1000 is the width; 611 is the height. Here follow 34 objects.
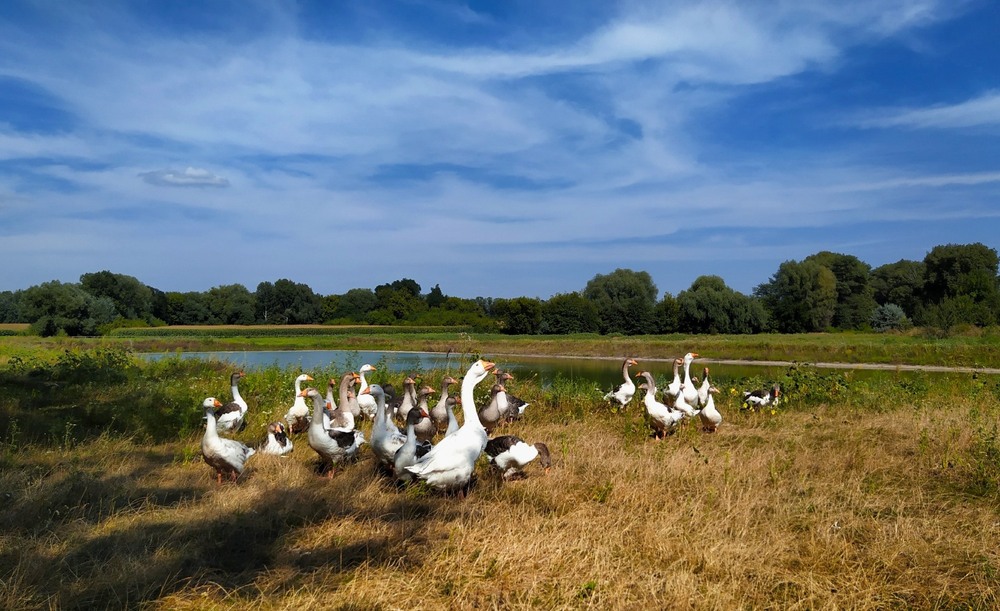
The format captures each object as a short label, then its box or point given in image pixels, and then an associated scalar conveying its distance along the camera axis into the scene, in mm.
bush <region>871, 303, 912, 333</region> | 70500
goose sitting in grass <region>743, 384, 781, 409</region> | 13289
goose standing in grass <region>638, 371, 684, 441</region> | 10586
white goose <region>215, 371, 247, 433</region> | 10828
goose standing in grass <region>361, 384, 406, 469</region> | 7973
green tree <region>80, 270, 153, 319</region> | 79312
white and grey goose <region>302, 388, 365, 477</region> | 8258
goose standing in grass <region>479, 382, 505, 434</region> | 11500
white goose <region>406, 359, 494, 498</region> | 6746
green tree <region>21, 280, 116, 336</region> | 55719
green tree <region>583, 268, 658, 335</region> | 76562
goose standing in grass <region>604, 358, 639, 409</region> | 13742
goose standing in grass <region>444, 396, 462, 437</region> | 7809
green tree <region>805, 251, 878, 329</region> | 79938
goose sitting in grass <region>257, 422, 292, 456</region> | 9430
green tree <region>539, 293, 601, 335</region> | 76875
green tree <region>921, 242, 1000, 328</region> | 57875
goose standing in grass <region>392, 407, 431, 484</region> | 7297
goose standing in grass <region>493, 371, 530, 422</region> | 12031
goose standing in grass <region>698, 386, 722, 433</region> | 11203
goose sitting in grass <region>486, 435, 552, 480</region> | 7730
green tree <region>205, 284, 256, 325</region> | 96312
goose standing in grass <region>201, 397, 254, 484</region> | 7719
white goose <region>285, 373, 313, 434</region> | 11422
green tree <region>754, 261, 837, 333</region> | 75188
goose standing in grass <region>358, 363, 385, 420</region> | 12586
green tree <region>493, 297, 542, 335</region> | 77319
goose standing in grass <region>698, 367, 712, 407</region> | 12259
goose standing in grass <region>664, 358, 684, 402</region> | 12826
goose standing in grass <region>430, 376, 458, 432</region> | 11009
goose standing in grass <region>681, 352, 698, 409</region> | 12406
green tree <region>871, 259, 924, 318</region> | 80250
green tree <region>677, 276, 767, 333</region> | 71000
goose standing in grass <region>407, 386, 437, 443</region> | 9906
